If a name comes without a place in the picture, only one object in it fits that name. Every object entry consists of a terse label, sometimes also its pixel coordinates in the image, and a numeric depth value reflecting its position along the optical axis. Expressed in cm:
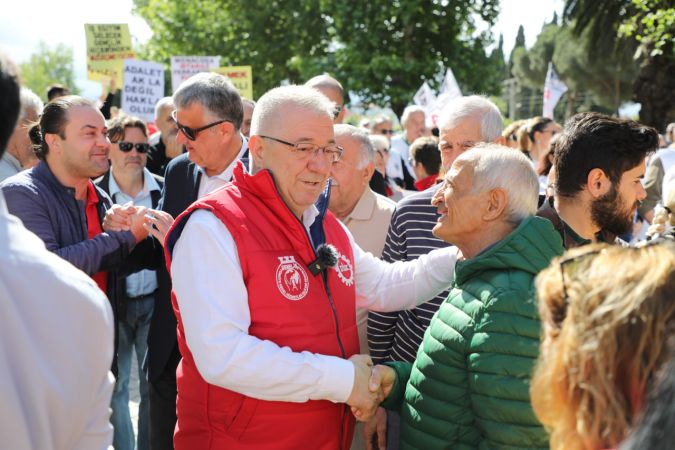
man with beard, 314
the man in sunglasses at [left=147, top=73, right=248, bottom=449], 390
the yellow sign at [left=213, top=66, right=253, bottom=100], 1073
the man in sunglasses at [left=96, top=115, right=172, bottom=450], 483
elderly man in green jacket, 223
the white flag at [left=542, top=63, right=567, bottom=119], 1325
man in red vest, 244
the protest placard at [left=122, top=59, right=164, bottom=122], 1056
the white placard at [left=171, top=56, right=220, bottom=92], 1184
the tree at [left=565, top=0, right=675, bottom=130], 1222
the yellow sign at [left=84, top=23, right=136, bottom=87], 1042
